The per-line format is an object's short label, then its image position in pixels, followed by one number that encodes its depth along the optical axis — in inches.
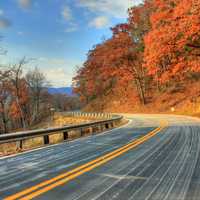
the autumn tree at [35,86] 2399.2
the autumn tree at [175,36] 847.1
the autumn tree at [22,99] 2234.0
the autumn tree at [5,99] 1966.0
